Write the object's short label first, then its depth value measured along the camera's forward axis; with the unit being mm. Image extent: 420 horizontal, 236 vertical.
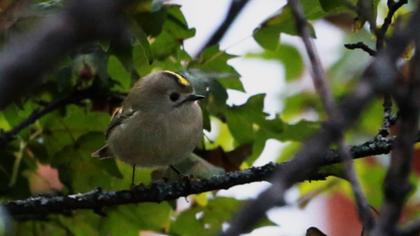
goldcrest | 5543
